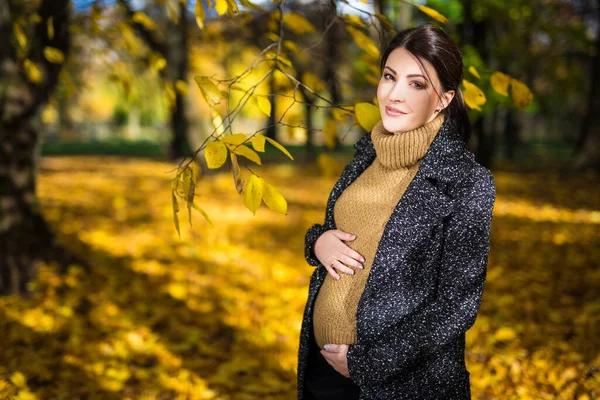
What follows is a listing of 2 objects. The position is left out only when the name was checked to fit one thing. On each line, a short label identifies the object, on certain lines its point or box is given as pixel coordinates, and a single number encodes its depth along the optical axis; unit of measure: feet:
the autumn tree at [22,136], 11.67
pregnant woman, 3.89
